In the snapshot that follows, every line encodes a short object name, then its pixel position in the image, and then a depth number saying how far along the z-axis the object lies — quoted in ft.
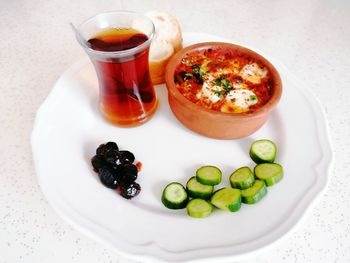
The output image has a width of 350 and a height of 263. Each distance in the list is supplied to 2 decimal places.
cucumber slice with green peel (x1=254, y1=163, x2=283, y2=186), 0.80
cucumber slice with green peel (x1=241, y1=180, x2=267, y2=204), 0.76
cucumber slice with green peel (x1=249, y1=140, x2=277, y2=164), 0.85
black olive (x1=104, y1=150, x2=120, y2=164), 0.81
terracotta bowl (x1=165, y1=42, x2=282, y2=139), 0.86
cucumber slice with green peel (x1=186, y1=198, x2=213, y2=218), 0.74
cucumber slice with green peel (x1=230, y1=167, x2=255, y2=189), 0.78
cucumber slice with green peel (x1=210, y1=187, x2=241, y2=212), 0.73
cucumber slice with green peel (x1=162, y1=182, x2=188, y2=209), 0.76
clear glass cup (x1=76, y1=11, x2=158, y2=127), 0.87
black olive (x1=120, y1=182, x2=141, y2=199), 0.78
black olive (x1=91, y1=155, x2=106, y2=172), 0.82
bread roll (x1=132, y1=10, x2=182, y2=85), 1.05
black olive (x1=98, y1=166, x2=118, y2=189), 0.79
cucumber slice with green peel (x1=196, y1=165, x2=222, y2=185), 0.79
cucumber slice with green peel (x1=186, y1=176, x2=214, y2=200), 0.77
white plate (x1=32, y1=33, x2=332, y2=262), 0.70
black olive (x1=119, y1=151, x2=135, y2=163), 0.83
